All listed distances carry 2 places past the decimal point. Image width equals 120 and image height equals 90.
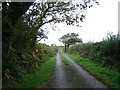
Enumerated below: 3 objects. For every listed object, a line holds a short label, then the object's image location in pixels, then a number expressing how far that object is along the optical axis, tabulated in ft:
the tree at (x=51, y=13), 34.46
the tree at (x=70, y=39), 162.35
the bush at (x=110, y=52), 26.94
